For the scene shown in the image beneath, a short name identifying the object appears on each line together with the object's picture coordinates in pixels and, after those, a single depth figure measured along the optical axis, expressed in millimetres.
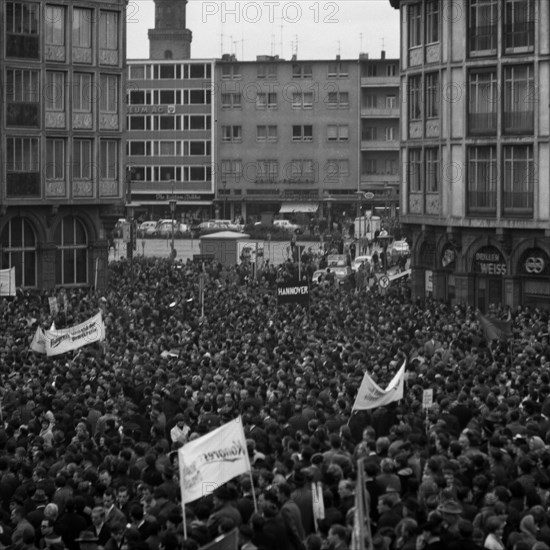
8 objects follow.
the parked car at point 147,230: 107875
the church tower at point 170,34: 157500
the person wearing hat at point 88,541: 17422
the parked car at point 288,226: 107288
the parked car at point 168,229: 107938
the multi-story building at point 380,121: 124562
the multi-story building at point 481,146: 50719
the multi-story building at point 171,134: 128500
